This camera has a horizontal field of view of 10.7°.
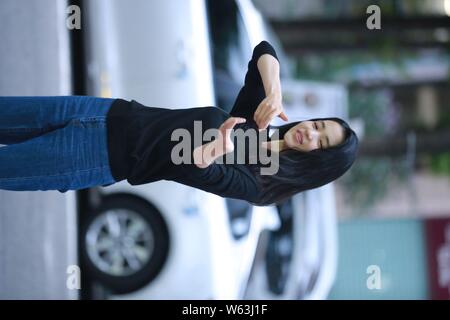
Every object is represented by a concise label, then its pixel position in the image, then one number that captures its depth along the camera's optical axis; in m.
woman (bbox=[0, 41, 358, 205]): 11.76
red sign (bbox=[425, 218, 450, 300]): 15.46
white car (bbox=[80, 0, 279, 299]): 12.79
